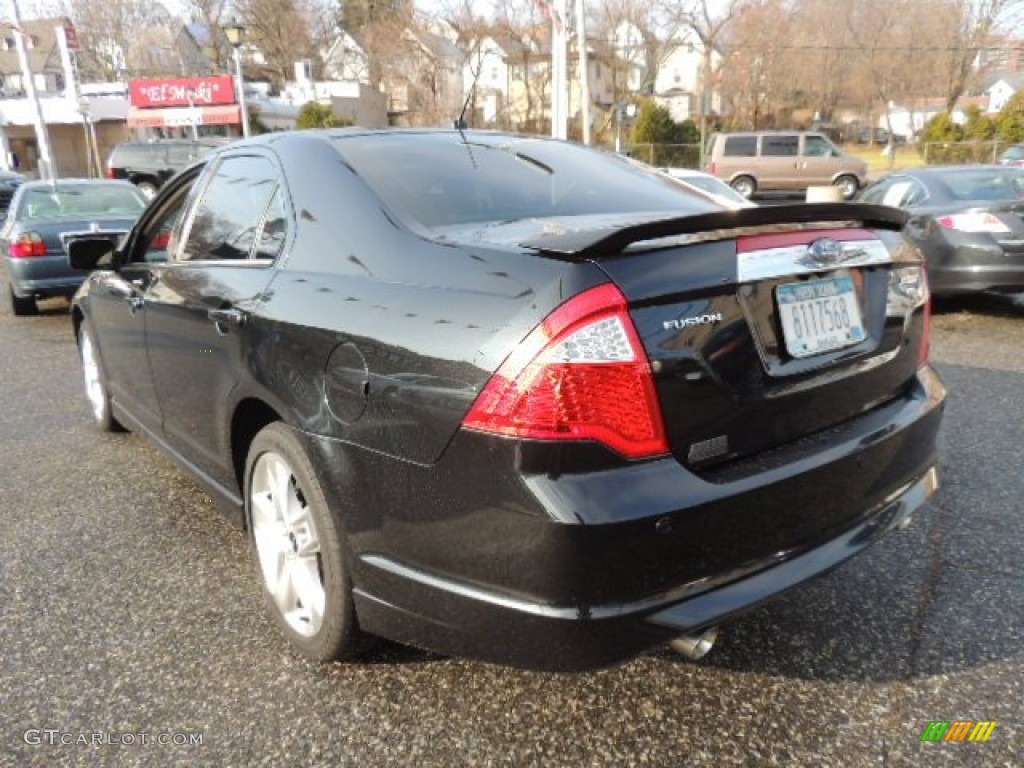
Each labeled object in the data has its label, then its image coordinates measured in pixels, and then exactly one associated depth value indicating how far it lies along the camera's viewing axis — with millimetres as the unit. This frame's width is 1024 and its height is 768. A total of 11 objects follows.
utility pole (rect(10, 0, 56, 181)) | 22797
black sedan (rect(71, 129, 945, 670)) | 1681
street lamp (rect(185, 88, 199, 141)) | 31566
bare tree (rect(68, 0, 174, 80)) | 51500
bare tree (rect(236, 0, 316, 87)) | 55406
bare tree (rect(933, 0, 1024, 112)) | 42219
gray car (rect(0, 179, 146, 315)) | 8203
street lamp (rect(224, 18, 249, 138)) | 21344
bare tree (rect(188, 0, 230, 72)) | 55125
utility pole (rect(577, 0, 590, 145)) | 19328
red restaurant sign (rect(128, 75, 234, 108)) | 36812
